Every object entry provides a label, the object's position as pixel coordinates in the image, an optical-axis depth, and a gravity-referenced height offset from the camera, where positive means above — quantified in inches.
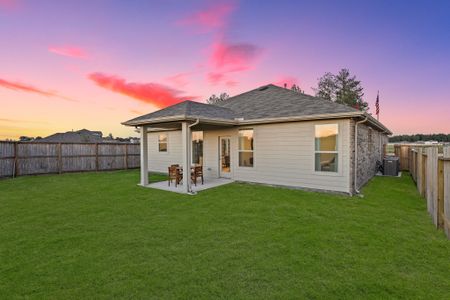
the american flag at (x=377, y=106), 645.7 +123.9
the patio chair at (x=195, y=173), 371.7 -39.6
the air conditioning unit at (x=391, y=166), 475.8 -37.7
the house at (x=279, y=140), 299.6 +15.3
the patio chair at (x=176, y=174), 359.9 -39.9
